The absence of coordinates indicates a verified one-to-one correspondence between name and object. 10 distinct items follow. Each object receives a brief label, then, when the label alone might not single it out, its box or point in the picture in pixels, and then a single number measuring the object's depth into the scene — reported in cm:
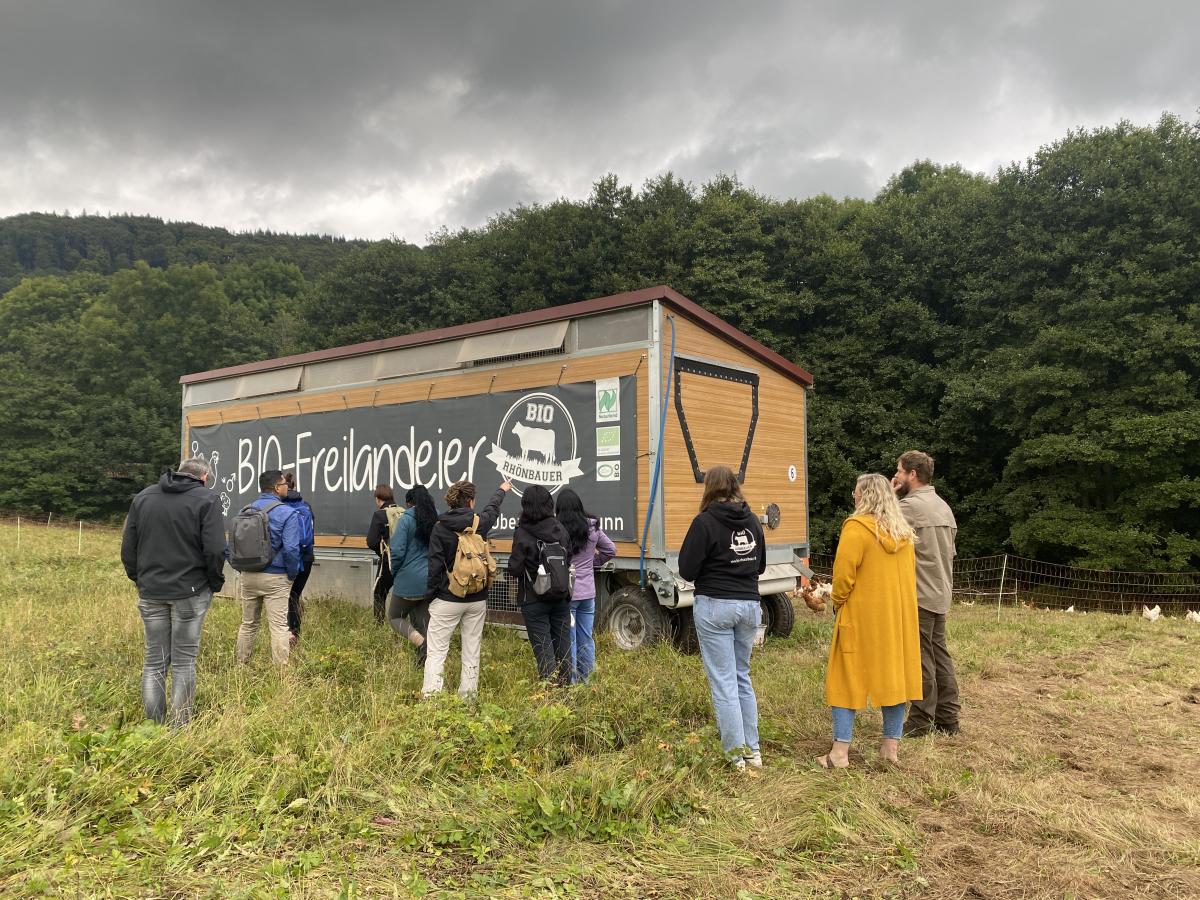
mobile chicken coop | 707
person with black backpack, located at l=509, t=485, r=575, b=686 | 519
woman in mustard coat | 412
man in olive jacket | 479
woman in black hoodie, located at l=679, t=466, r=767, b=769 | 416
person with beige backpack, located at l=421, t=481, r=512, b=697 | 514
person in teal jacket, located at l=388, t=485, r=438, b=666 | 607
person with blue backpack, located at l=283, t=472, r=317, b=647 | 630
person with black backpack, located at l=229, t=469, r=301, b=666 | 604
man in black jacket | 449
